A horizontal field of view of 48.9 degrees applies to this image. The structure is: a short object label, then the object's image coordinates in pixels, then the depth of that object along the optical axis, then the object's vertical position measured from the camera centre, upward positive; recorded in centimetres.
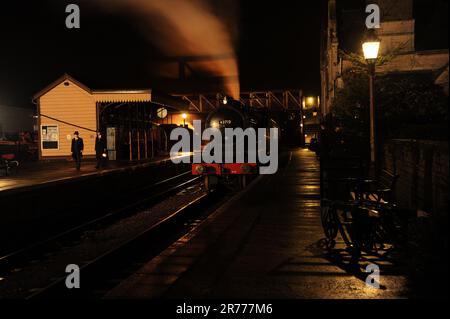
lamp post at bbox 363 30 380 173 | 1080 +152
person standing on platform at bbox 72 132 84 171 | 2197 -35
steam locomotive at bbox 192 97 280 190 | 1778 -74
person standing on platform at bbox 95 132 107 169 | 2338 -39
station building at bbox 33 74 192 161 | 2845 +143
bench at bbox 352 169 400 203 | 778 -87
